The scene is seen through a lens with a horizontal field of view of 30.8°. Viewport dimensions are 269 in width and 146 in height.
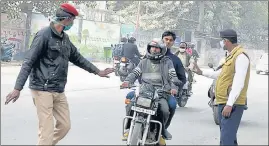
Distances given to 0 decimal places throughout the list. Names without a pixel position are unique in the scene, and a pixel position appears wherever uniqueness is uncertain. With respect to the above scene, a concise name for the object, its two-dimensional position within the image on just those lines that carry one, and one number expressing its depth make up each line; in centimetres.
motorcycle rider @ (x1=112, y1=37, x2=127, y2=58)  1547
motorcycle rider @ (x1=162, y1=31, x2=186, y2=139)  572
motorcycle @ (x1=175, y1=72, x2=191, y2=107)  1020
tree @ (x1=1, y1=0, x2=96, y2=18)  1579
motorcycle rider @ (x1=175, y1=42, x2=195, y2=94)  1003
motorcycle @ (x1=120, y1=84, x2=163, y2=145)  507
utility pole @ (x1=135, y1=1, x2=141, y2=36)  3178
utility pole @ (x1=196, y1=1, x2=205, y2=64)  3503
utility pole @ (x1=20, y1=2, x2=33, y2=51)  1789
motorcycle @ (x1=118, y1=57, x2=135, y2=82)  1453
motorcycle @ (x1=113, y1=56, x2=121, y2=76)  1605
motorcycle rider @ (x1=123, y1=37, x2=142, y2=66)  1439
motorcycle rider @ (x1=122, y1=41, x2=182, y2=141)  541
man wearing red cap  435
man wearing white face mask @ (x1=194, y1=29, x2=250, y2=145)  480
